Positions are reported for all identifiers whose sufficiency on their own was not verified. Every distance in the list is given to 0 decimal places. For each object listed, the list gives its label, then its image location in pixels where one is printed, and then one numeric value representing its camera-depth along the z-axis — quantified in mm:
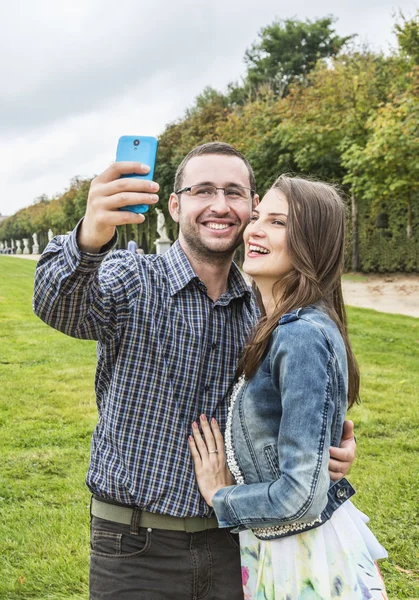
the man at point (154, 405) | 1912
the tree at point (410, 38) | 18562
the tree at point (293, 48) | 39156
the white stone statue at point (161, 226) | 25558
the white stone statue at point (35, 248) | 61197
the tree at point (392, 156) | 14492
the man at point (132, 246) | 17634
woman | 1592
